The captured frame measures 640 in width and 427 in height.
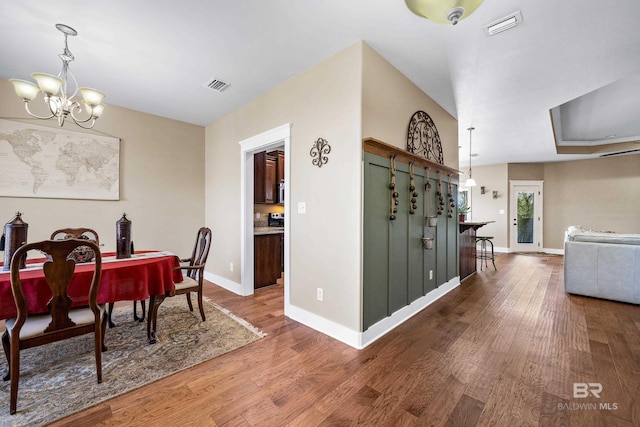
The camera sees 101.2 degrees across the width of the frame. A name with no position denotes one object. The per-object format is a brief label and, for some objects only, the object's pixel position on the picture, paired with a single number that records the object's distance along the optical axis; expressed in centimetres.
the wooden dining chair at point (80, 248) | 223
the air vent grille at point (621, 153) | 626
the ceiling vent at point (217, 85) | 310
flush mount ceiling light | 123
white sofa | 336
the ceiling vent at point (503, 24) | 206
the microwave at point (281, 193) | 469
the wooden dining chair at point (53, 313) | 154
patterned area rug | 161
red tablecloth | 168
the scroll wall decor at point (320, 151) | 260
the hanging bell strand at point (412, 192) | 288
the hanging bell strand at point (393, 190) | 261
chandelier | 204
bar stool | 575
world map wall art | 309
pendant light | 559
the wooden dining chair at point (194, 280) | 234
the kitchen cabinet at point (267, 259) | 397
